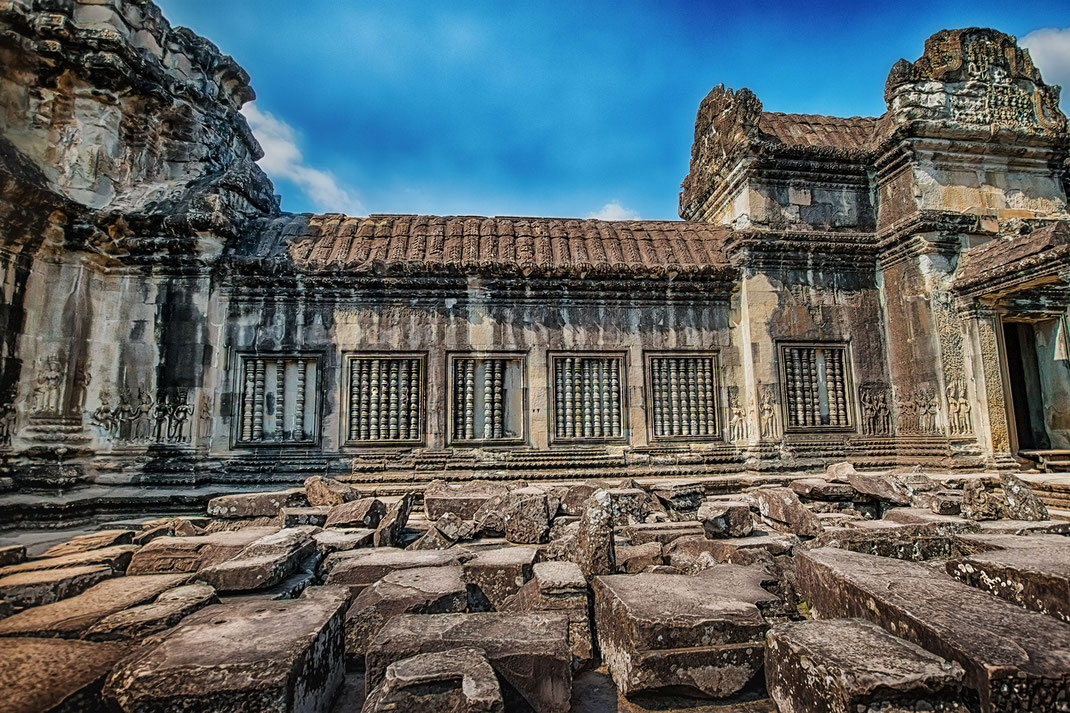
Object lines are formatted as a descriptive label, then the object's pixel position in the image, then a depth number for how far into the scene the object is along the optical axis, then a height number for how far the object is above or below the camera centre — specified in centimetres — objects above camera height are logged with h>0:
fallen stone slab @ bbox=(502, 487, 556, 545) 507 -90
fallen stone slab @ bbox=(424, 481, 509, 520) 566 -82
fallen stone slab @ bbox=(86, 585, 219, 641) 288 -100
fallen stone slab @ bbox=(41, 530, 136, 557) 456 -95
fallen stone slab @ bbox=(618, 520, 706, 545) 500 -104
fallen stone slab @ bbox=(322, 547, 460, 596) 391 -102
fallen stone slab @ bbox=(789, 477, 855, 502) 623 -88
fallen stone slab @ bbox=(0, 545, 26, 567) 404 -89
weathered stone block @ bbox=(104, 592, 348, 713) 217 -97
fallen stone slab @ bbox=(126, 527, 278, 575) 434 -99
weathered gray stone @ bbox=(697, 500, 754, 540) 502 -96
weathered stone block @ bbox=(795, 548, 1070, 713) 214 -98
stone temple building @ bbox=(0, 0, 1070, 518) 712 +161
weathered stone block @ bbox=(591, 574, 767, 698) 272 -114
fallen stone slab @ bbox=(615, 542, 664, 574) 426 -109
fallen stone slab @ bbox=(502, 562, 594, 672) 326 -111
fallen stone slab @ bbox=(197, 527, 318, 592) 362 -93
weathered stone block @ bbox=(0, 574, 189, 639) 292 -101
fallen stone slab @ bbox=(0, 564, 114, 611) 340 -97
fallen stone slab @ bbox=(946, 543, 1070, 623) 285 -93
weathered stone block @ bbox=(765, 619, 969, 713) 209 -102
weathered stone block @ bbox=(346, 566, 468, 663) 331 -108
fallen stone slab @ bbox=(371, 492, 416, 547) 483 -91
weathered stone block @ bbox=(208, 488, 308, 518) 608 -85
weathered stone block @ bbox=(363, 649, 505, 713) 213 -104
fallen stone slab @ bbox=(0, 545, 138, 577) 396 -95
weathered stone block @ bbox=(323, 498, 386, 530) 527 -86
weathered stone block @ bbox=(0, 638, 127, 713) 216 -101
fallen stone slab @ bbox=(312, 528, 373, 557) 454 -95
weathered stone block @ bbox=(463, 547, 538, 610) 382 -109
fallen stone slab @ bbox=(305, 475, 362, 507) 611 -74
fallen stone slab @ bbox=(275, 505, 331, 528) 547 -90
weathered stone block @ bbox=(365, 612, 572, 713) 252 -105
